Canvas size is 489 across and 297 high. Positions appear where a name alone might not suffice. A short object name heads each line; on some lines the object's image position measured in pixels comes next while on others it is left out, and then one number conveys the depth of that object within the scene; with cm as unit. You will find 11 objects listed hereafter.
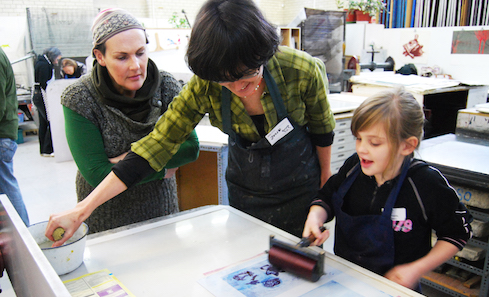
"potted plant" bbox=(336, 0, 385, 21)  545
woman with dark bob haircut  101
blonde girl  108
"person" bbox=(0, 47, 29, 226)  223
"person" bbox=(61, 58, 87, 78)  503
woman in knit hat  134
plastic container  97
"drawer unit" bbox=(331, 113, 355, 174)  315
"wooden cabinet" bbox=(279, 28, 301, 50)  513
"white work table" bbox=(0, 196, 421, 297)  93
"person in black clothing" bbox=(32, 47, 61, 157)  508
